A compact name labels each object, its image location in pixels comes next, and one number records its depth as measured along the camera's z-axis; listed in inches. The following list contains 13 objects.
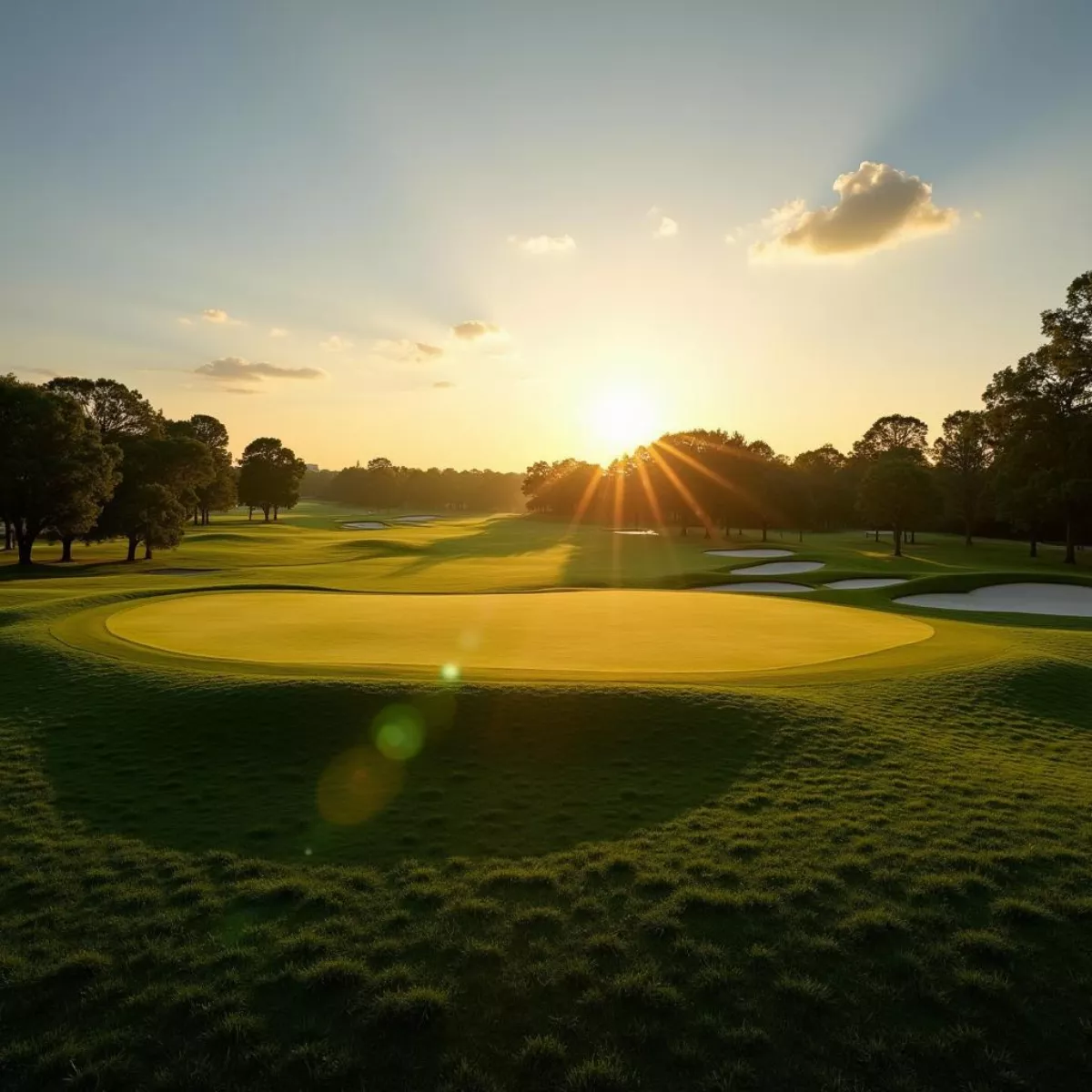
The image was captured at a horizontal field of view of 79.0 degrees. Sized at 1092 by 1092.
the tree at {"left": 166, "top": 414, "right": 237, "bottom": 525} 3321.9
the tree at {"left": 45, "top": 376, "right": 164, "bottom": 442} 2245.3
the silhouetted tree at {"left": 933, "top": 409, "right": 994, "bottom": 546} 3083.2
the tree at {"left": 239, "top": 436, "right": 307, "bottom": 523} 4274.1
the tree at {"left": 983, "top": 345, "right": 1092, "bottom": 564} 1972.2
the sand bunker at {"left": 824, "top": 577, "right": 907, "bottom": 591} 1434.5
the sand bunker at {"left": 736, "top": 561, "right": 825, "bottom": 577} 1806.0
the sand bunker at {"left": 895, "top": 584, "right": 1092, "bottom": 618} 1165.1
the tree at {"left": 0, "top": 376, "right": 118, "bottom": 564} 1695.4
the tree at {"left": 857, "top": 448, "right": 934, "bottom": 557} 2551.7
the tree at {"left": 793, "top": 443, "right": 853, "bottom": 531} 4281.5
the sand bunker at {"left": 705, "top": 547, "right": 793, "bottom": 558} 2443.4
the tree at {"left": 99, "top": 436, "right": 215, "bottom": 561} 2017.7
